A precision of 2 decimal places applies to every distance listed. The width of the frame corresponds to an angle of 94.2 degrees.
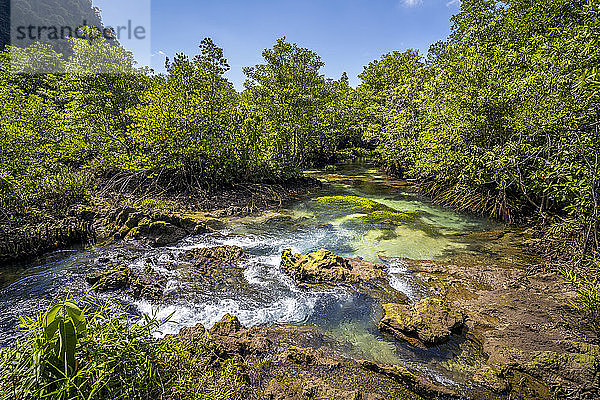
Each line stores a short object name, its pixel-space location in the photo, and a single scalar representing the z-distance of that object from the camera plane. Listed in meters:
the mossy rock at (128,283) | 5.50
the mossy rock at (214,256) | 6.94
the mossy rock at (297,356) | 3.66
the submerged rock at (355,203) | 12.51
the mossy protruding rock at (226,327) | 4.07
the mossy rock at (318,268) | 6.11
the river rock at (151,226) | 8.30
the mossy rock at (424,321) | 4.15
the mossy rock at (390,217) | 10.59
